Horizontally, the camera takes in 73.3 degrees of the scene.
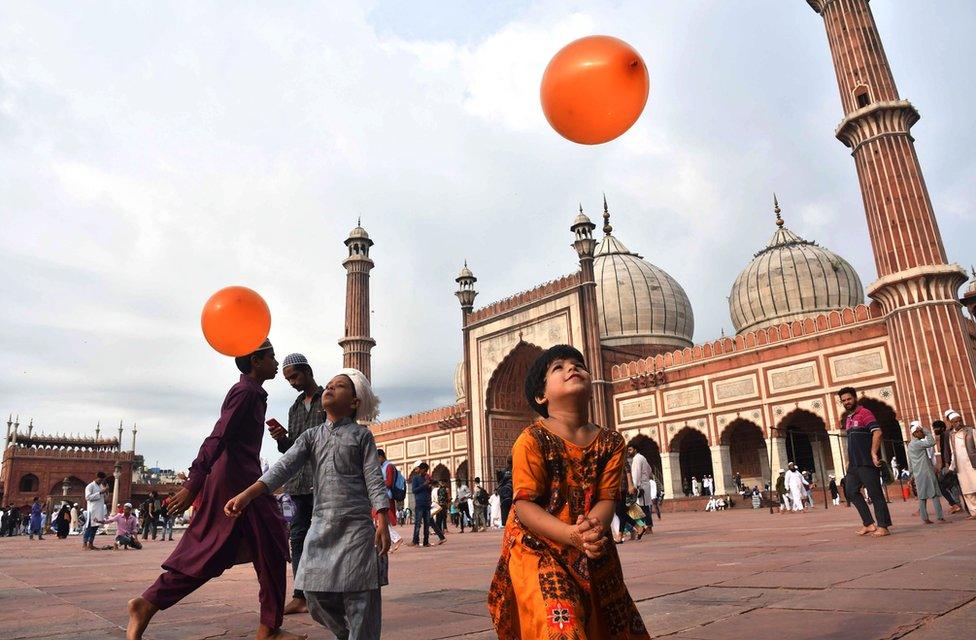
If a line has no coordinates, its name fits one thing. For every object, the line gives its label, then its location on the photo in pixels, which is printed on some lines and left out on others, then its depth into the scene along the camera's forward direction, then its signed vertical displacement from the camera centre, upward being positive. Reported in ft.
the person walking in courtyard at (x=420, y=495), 32.53 +0.60
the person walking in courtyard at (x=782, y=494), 48.06 -0.44
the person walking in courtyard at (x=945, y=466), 25.10 +0.50
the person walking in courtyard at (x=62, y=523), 57.11 +0.29
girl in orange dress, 5.03 -0.27
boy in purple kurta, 8.70 -0.15
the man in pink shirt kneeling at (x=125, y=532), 35.86 -0.46
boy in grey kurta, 7.16 -0.09
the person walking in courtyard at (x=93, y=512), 37.35 +0.71
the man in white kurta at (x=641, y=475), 31.63 +0.95
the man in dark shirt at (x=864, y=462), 19.31 +0.62
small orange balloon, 12.61 +3.64
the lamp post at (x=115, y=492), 119.36 +5.70
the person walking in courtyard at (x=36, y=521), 61.11 +0.61
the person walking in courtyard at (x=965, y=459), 23.24 +0.65
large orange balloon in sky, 9.71 +6.01
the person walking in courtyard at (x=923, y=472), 23.68 +0.30
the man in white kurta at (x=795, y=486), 45.60 +0.08
